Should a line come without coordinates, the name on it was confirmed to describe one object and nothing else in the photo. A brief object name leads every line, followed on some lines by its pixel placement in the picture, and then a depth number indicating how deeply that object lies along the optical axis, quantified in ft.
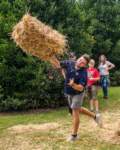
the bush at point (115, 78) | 80.76
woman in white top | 54.80
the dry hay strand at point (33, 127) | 35.73
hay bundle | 32.55
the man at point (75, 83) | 30.48
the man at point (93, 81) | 43.47
